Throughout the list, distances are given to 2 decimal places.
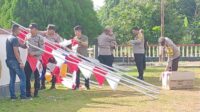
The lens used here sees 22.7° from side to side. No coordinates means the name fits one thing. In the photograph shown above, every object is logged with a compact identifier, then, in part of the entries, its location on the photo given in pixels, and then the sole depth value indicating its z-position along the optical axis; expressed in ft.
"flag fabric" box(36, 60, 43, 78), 40.31
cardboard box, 46.91
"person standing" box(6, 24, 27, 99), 37.99
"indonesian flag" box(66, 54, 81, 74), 41.91
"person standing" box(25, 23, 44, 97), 40.34
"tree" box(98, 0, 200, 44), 109.40
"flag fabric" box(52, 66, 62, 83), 43.30
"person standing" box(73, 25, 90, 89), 46.21
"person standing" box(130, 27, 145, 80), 54.08
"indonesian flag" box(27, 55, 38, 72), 40.04
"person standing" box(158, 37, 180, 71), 49.42
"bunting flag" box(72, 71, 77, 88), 45.80
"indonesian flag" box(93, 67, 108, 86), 40.37
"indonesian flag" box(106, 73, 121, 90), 39.58
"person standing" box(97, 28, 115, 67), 50.80
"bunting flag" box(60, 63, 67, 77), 43.21
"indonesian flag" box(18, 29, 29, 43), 42.91
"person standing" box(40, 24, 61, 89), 46.50
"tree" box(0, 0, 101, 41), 65.16
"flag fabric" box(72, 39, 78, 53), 46.46
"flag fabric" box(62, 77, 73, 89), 46.95
